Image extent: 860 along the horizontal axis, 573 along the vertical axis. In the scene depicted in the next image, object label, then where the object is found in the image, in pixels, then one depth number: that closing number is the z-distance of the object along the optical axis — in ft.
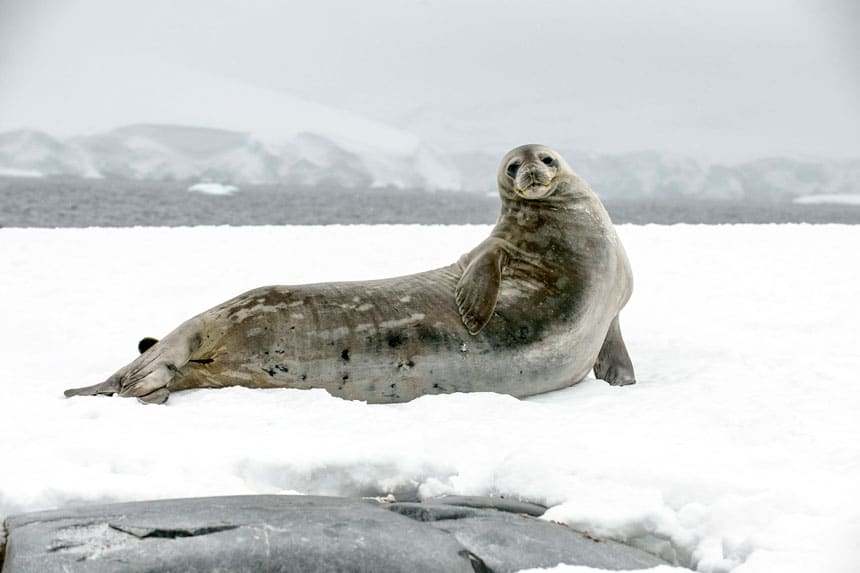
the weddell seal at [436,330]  25.98
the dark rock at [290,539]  14.10
